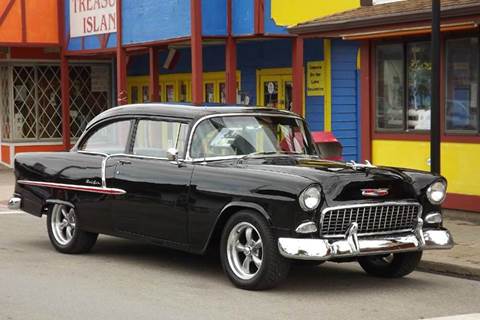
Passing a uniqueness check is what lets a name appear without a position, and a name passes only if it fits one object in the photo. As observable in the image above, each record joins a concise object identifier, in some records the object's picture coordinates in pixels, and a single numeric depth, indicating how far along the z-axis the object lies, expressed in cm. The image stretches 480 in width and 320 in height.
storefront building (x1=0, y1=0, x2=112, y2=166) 2062
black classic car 711
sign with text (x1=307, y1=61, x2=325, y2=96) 1616
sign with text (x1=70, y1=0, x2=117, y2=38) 1847
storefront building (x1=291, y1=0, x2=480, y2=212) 1151
